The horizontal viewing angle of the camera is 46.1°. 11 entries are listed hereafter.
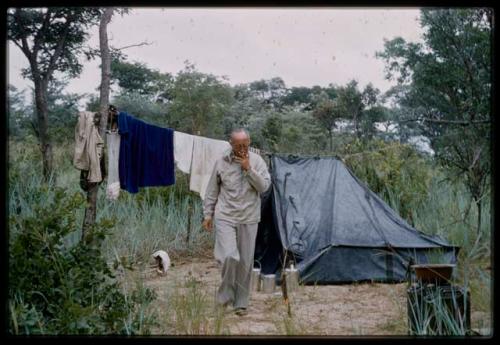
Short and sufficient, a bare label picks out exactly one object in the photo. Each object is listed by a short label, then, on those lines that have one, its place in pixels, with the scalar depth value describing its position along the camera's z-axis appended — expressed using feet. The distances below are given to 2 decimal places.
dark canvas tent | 16.89
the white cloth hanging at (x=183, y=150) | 17.84
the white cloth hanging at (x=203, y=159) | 18.45
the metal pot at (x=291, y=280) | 15.79
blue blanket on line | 15.80
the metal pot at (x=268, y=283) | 16.10
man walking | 13.44
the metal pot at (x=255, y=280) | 16.44
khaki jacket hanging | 13.84
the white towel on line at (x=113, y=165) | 15.40
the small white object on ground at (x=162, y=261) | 18.29
